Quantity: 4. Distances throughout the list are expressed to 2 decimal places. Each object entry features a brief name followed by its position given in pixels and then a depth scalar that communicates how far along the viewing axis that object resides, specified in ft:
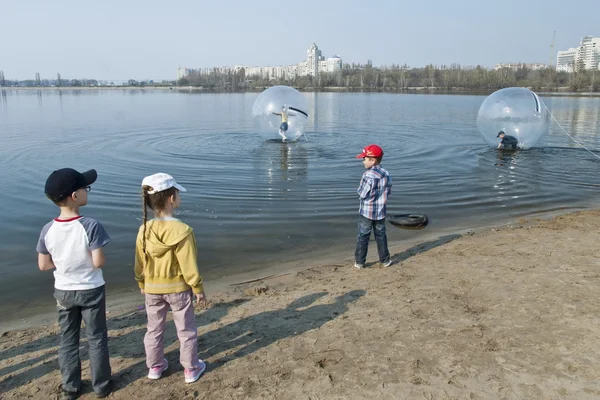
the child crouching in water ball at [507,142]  64.03
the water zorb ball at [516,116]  60.59
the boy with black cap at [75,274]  13.38
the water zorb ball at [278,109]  65.41
